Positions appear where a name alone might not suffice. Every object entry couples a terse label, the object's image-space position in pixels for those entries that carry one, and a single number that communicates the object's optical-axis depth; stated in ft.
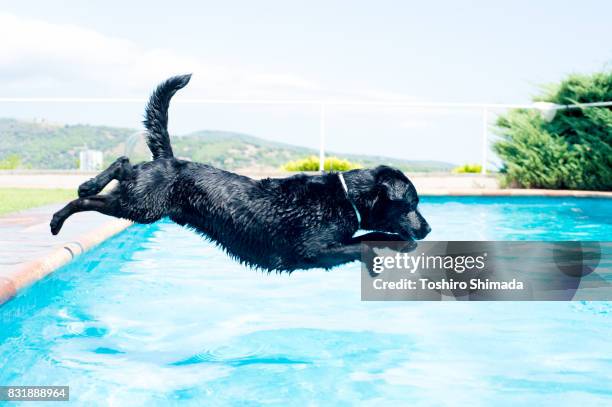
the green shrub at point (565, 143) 33.32
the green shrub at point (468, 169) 39.99
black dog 9.81
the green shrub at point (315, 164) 36.68
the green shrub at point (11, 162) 37.78
